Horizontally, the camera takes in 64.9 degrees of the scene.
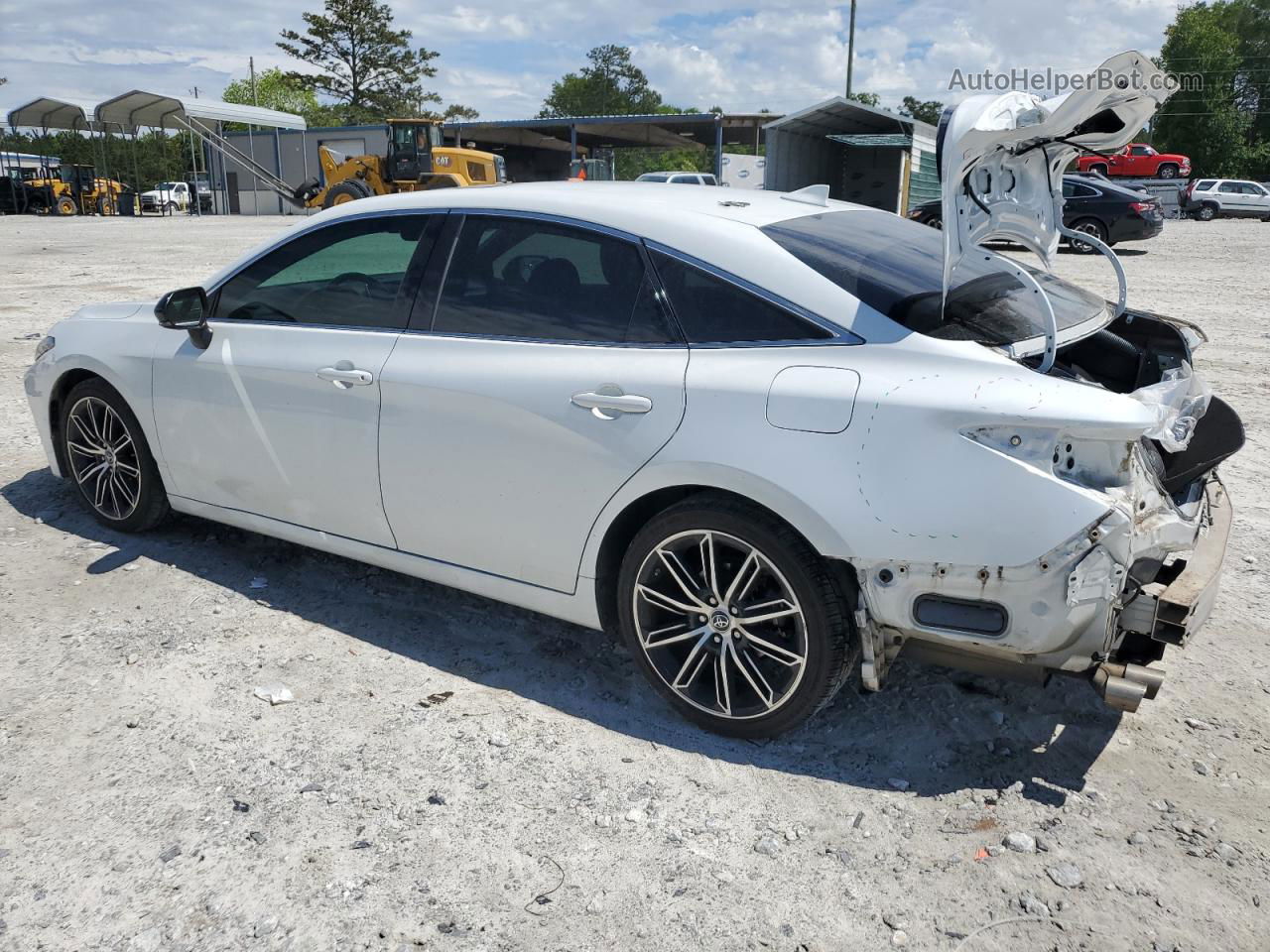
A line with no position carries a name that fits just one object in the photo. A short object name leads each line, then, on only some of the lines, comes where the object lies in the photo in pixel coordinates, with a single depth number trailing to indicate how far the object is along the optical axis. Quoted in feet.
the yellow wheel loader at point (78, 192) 141.59
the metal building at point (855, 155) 103.81
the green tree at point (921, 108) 299.58
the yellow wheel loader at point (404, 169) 93.09
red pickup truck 136.56
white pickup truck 151.95
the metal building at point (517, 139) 144.15
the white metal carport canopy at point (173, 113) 127.03
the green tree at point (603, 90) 343.05
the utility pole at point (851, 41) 155.02
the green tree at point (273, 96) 262.88
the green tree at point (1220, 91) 199.11
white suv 117.91
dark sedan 68.59
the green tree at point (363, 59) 221.25
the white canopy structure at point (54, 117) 133.49
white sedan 8.44
